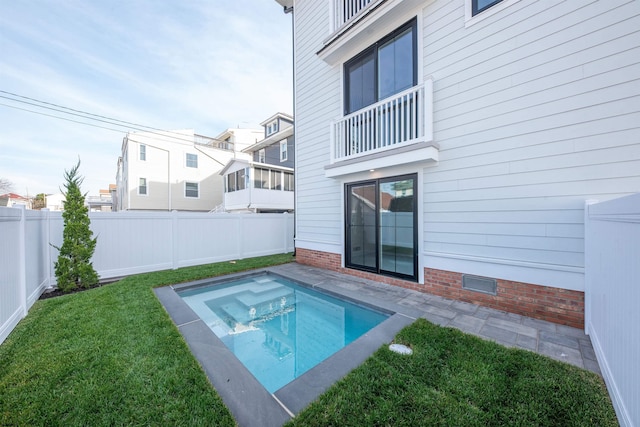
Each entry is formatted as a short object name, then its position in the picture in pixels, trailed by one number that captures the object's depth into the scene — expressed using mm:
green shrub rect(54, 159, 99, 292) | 4598
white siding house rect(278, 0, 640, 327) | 2863
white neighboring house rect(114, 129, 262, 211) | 16156
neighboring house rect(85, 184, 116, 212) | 24698
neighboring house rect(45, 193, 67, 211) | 35231
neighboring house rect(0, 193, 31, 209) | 25505
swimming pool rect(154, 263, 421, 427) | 1834
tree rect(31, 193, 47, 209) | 25562
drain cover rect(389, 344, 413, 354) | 2532
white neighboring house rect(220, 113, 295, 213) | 14219
